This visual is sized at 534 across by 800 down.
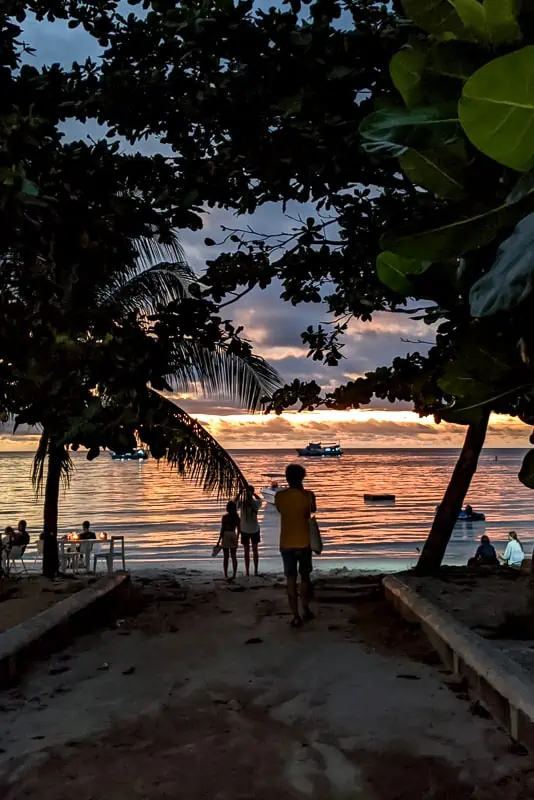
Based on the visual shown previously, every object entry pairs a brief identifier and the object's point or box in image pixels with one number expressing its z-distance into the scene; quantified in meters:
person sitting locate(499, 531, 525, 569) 18.58
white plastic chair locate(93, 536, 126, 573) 17.05
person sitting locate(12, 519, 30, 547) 16.69
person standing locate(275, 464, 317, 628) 7.51
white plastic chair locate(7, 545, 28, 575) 16.33
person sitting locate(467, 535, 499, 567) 15.37
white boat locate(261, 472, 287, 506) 62.03
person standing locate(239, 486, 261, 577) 15.09
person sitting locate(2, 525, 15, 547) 16.96
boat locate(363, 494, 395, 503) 55.56
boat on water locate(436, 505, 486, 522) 40.12
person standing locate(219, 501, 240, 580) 15.09
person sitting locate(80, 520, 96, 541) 18.37
